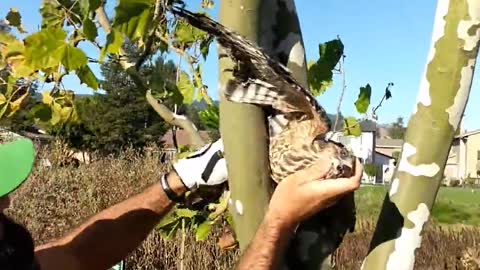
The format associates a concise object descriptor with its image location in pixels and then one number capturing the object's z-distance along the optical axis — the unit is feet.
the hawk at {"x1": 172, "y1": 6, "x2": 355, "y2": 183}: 3.70
